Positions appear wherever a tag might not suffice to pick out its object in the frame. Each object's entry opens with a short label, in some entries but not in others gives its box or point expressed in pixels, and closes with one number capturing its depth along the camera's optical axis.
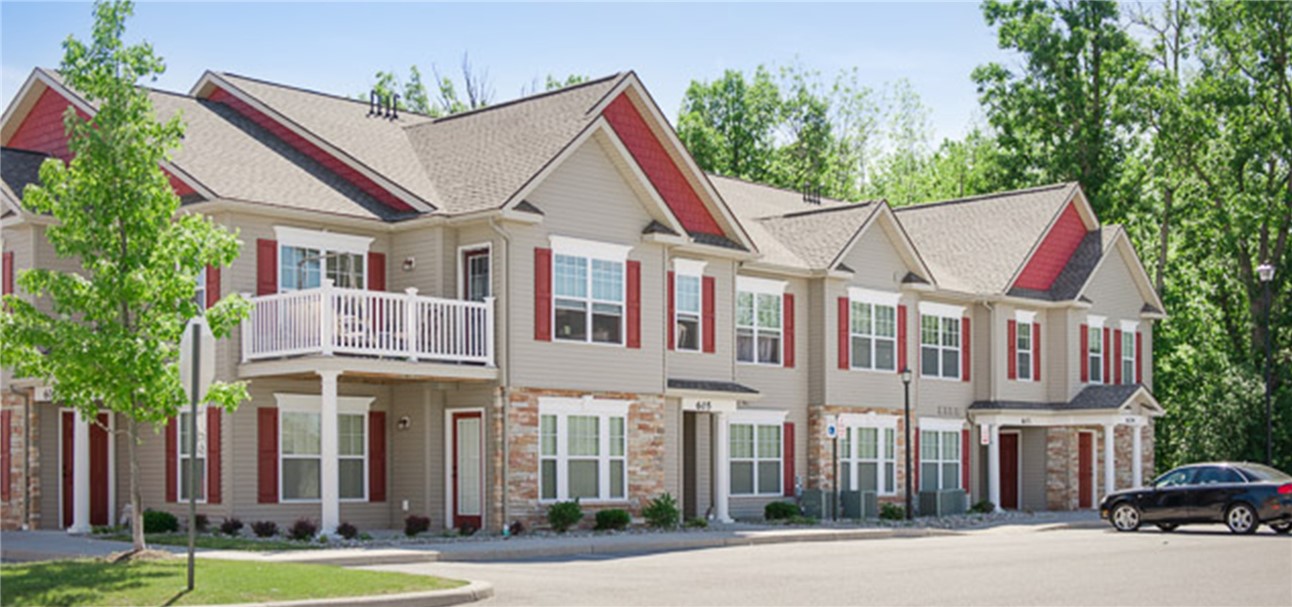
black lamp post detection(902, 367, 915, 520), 37.88
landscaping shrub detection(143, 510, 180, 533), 28.48
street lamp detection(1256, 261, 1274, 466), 42.78
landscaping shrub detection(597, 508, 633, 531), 31.25
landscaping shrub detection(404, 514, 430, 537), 29.55
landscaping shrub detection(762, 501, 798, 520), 36.56
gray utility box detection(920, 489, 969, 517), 40.88
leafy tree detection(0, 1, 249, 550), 20.73
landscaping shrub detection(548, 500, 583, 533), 30.34
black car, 32.56
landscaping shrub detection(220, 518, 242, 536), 27.72
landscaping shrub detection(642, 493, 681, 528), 32.38
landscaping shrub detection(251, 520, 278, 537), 27.52
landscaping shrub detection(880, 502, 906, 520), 39.09
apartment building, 28.98
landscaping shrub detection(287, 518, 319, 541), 27.20
